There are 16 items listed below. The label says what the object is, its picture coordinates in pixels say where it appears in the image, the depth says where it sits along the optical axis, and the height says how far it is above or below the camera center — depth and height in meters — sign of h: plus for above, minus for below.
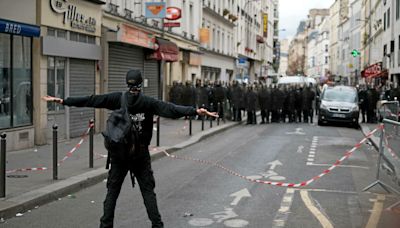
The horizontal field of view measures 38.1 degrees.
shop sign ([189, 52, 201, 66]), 32.76 +1.82
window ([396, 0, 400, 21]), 37.79 +5.48
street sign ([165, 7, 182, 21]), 27.27 +3.63
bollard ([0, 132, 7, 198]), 8.13 -1.10
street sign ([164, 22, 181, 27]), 26.99 +3.10
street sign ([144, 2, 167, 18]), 22.66 +3.17
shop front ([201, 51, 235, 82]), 39.39 +1.78
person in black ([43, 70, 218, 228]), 6.26 -0.51
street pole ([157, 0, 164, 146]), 25.15 +0.60
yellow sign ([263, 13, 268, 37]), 75.75 +8.97
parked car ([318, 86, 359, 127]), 25.07 -0.61
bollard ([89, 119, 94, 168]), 11.16 -1.09
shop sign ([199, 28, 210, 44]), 36.12 +3.47
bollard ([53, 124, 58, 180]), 9.83 -1.22
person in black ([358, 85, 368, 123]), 27.52 -0.42
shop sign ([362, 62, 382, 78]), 38.84 +1.44
